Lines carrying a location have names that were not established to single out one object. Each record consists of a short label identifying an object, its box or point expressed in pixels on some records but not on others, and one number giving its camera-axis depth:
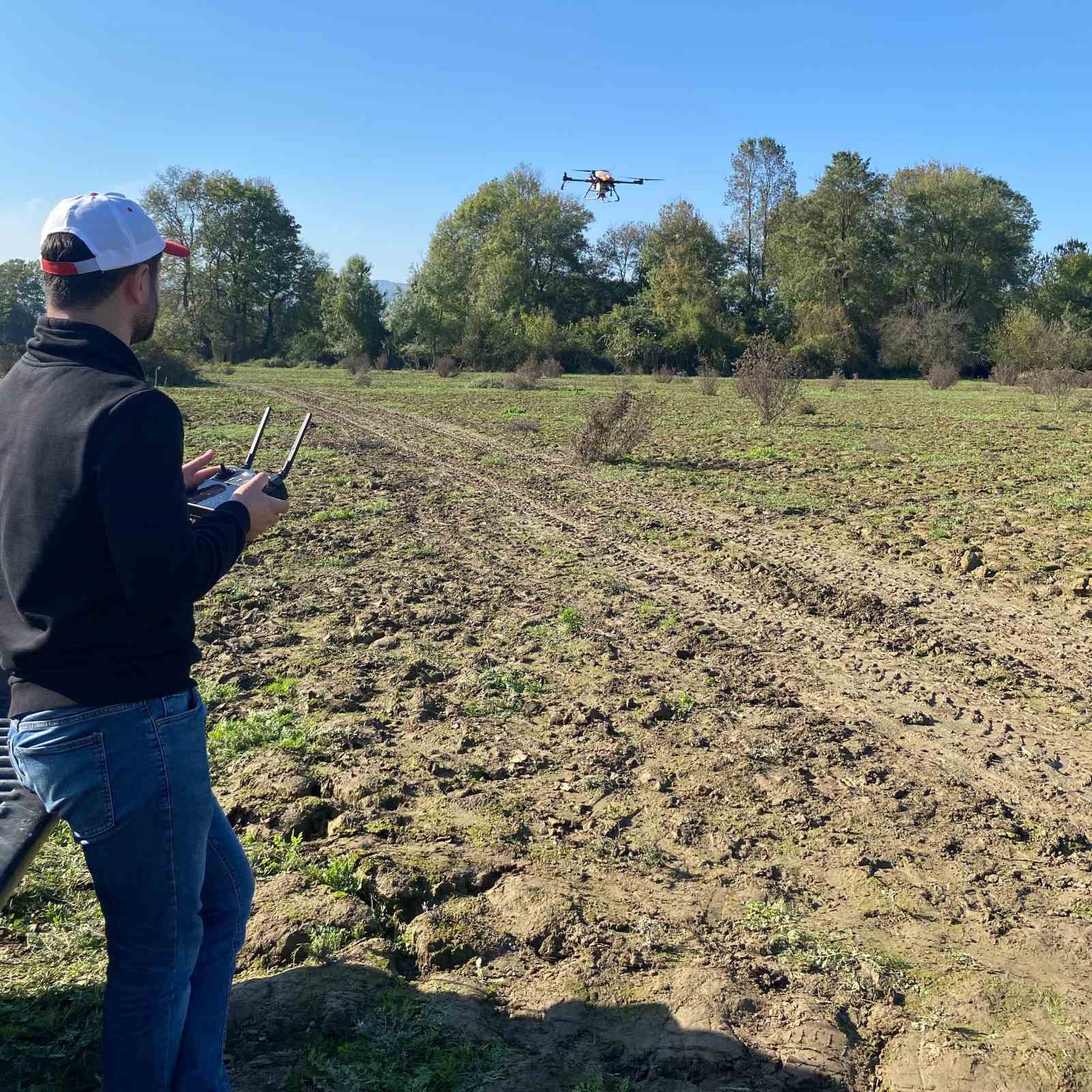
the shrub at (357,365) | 38.65
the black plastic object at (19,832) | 2.10
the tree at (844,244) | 52.25
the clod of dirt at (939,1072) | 2.50
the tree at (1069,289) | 51.78
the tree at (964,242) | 51.59
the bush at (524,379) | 33.47
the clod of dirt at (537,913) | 3.12
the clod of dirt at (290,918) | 3.07
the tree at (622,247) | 60.34
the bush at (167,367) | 36.47
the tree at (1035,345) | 39.44
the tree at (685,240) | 55.56
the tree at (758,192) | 61.06
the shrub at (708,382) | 29.72
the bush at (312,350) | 56.47
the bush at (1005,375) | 36.69
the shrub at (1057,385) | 26.53
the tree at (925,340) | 45.94
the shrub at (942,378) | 35.88
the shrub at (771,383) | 19.02
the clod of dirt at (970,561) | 7.81
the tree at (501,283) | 52.88
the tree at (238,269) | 60.44
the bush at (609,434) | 14.12
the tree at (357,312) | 53.44
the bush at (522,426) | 18.54
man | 1.80
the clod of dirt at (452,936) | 3.07
